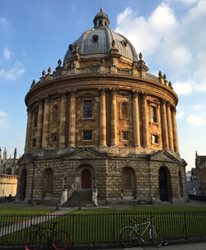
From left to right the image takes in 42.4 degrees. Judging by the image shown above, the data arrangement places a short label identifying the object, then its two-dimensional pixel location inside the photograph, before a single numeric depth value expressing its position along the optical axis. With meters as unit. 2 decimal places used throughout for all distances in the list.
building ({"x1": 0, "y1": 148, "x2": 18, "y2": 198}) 61.47
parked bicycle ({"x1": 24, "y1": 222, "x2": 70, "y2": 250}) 10.57
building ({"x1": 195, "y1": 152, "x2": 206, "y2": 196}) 65.31
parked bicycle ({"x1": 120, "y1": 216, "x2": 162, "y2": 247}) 11.22
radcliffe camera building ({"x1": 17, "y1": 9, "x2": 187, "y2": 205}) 32.91
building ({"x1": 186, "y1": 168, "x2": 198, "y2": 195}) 90.62
